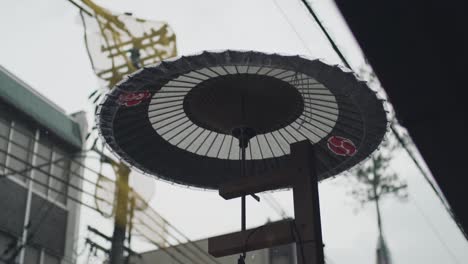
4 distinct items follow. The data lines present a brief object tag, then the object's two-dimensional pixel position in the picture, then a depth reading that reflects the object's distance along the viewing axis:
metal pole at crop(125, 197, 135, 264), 10.02
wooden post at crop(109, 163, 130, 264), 9.29
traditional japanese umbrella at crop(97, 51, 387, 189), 2.95
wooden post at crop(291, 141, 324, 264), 2.75
